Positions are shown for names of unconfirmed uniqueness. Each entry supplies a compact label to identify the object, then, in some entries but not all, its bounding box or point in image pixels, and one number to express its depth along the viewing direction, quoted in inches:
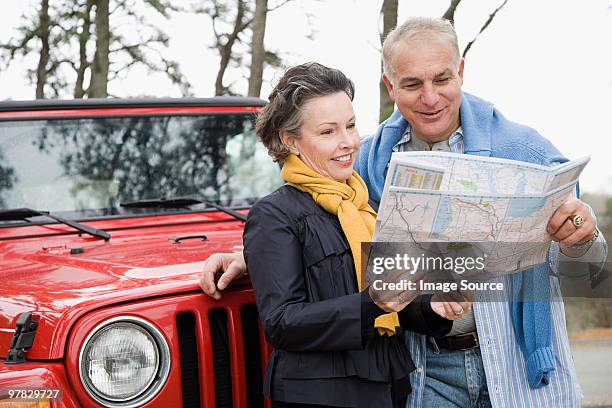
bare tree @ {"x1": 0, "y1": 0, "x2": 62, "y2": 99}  520.1
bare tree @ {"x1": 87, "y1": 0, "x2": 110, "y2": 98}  435.2
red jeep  92.8
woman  81.5
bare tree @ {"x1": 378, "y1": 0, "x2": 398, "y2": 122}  273.0
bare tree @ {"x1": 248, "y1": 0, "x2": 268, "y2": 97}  358.0
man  95.2
